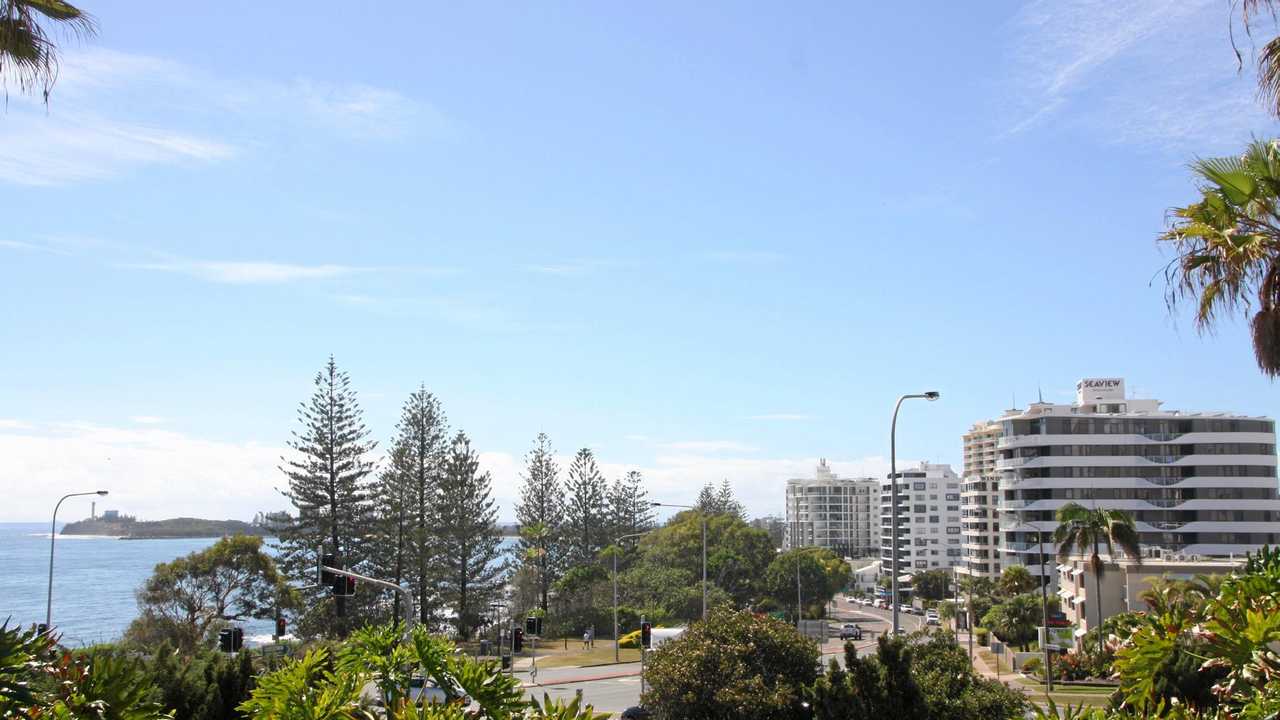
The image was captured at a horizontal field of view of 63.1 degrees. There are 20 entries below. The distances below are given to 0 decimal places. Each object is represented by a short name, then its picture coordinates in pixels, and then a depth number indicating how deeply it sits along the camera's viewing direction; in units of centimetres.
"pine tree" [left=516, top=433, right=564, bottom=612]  7831
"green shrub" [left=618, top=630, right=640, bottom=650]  5600
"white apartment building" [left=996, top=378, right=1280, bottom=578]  7925
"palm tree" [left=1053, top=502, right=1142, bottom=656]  4491
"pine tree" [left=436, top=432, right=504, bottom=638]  6028
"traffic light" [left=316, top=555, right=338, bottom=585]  2414
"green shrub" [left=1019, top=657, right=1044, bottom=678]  4450
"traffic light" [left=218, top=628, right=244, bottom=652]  3000
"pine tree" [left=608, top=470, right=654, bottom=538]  8775
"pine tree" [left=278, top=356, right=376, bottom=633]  5475
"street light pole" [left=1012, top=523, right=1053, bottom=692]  3840
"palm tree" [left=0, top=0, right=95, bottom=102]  851
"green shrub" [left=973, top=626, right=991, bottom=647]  6619
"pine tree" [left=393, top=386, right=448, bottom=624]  5831
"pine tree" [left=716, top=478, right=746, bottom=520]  12444
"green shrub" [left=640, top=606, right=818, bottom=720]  1852
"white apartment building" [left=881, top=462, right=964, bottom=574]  14475
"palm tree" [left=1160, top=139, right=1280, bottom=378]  988
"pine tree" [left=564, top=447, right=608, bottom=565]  8406
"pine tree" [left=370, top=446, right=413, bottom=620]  5688
